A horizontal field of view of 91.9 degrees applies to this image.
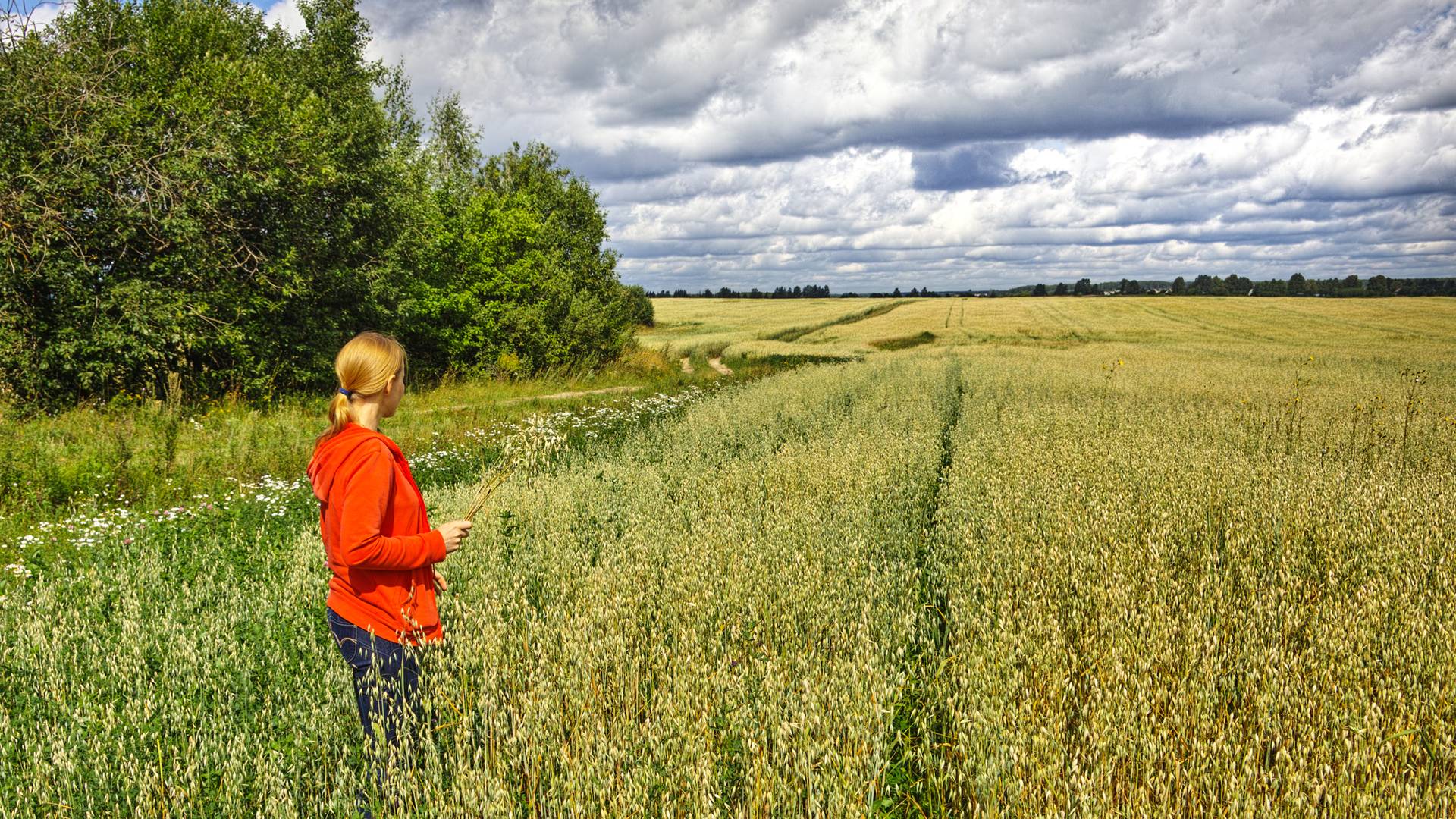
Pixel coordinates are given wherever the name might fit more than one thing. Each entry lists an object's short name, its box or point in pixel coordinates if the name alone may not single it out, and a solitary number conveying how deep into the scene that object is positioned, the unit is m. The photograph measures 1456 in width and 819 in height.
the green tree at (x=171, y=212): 12.51
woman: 2.76
